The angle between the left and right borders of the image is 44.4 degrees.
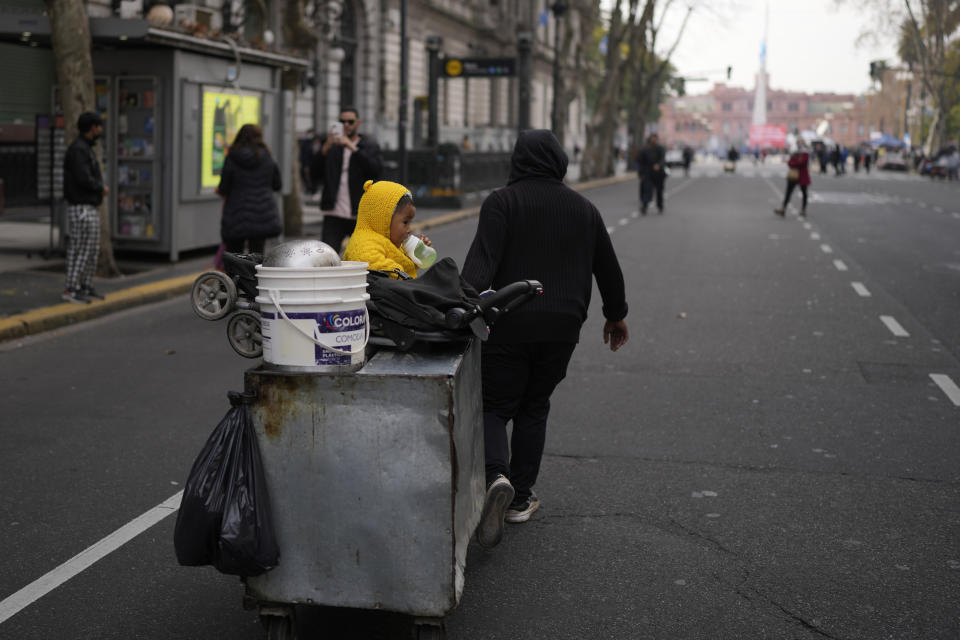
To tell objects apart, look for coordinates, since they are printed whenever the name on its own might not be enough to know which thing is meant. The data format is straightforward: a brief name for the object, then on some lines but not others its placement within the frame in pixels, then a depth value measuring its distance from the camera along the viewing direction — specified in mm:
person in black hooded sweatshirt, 4715
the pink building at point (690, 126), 195500
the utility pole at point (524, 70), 33781
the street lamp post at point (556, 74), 41625
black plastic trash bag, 3602
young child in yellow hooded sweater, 4527
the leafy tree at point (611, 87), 49750
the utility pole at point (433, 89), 32500
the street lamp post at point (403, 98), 25516
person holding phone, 11891
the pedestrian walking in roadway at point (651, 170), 27109
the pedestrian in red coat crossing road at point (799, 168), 26031
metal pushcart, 3604
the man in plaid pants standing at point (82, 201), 11117
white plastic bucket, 3580
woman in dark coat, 11047
